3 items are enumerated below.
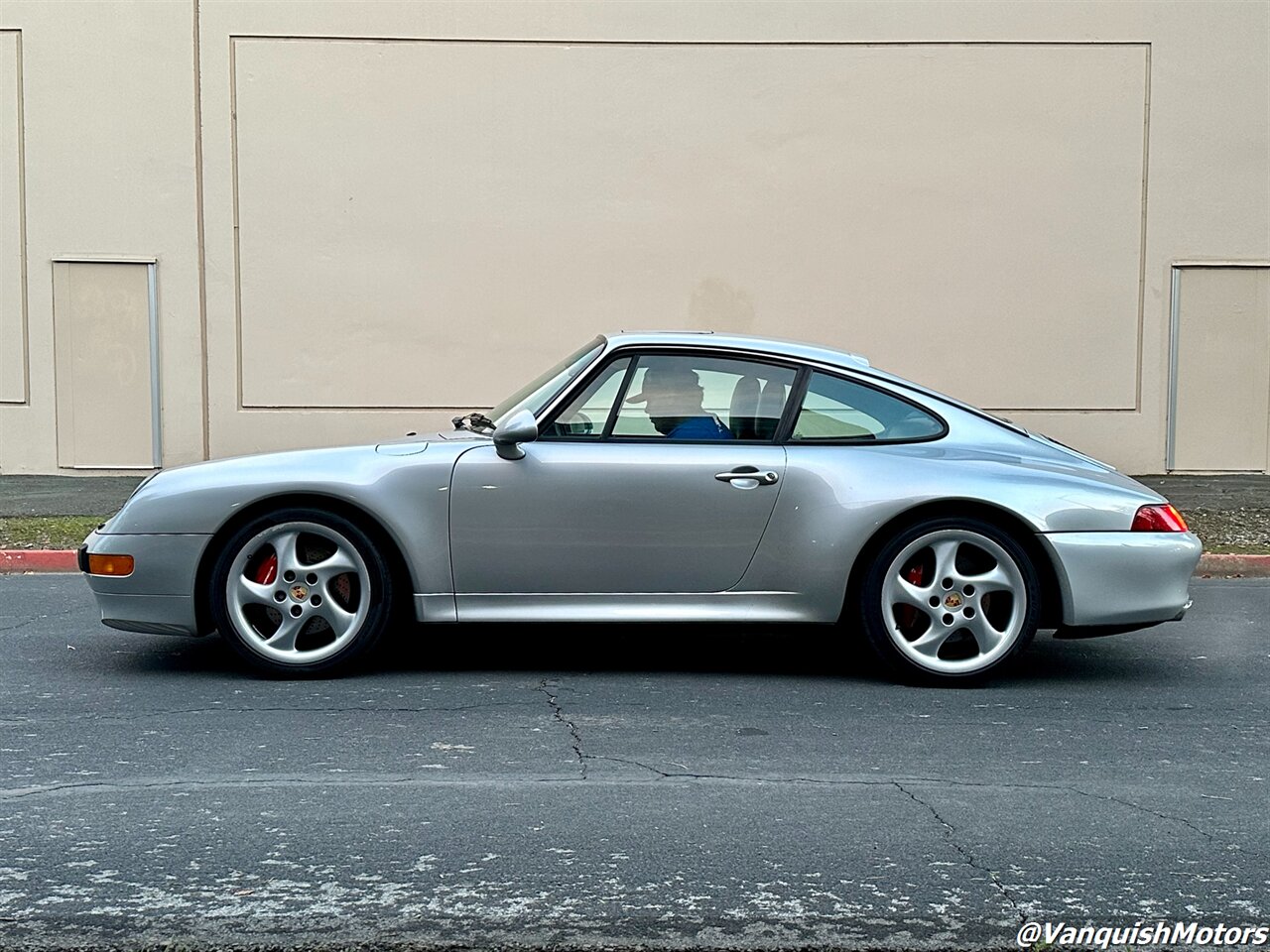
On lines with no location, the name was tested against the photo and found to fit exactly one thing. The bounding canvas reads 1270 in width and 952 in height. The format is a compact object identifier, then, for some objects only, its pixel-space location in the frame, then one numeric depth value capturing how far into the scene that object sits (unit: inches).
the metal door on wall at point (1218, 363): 573.6
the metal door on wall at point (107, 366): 572.1
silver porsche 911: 228.8
